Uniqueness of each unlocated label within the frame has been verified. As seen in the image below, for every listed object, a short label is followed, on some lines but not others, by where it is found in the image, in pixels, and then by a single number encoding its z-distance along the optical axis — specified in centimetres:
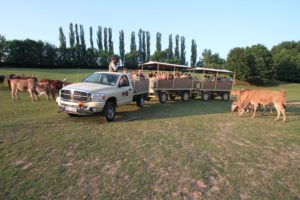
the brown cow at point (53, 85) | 1647
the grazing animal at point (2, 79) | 2331
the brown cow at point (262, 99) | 1130
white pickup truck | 912
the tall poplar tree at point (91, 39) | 8385
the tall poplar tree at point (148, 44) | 9541
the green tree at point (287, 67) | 7106
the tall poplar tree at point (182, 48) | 9938
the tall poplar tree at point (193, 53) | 10000
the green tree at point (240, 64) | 5767
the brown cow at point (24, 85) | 1539
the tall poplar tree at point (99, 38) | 8700
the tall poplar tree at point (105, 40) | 8788
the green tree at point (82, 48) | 7543
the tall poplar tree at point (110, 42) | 8862
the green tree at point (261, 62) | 5934
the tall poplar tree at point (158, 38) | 9956
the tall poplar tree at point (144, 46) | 9418
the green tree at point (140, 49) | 9344
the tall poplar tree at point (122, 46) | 9038
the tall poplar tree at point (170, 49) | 9488
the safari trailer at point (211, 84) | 2066
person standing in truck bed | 1298
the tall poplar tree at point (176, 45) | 9819
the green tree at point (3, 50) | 6208
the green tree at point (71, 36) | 8000
